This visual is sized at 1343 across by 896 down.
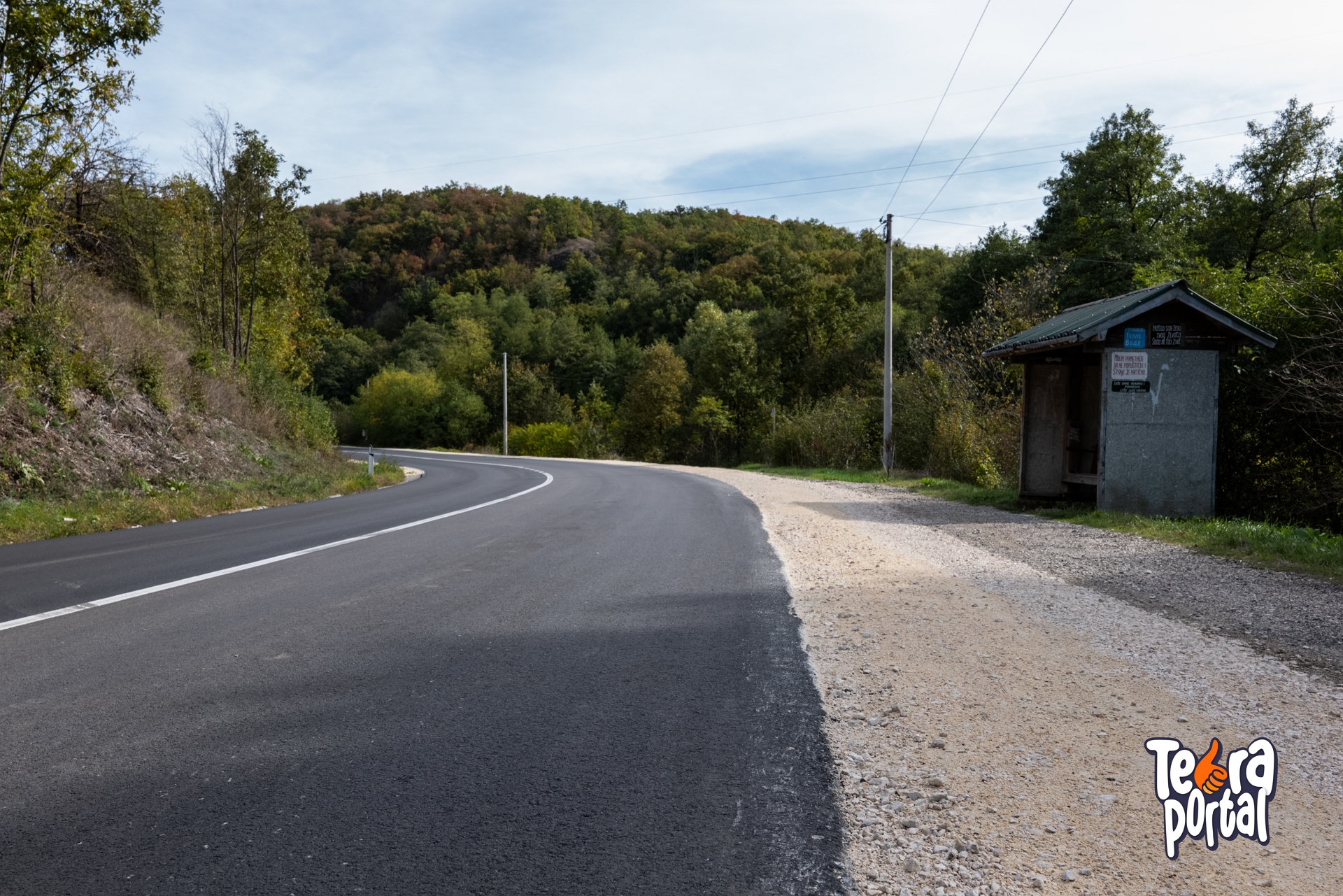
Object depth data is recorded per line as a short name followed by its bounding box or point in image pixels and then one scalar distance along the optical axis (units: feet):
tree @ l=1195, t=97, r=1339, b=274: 113.09
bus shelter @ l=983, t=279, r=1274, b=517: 40.19
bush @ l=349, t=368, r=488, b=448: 215.10
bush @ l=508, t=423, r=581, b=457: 181.27
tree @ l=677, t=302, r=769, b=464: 170.91
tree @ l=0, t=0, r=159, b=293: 40.81
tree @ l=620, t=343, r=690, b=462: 180.04
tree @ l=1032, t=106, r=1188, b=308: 112.78
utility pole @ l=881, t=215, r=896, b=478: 78.02
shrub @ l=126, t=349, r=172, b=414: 56.59
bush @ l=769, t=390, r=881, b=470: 100.63
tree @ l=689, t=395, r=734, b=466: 167.53
